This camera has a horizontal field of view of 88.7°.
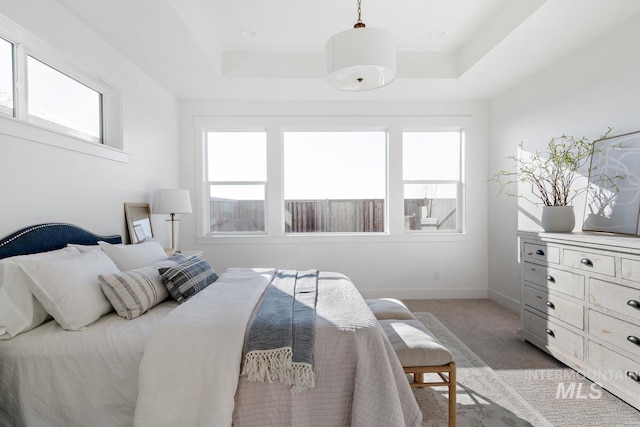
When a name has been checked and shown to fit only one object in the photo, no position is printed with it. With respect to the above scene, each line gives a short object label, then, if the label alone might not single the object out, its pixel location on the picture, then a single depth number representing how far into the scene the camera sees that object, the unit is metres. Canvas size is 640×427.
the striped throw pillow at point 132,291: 1.83
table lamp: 3.38
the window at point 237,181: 4.53
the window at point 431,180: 4.58
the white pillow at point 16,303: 1.57
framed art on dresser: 2.46
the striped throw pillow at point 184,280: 2.11
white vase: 2.70
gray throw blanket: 1.50
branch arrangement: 2.79
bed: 1.46
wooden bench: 1.78
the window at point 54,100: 2.01
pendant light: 1.76
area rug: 1.92
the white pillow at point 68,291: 1.64
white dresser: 2.02
